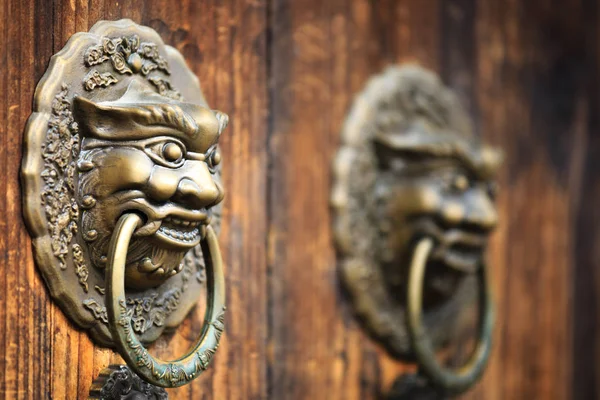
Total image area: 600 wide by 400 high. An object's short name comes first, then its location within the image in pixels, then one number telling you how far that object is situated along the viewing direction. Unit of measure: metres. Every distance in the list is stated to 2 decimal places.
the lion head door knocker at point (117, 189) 1.02
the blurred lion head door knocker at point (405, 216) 1.26
